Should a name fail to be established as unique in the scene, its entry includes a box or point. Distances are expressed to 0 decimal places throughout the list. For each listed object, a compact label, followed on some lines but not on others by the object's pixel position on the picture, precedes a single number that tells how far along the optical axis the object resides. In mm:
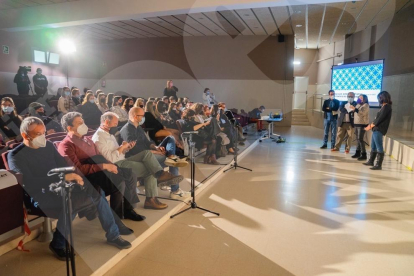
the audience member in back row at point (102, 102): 6759
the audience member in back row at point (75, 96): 8031
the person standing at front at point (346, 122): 7243
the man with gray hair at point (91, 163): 2779
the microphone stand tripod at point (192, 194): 3741
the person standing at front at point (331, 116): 7793
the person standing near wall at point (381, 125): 5754
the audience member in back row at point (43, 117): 5336
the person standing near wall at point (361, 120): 6719
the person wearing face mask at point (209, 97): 10695
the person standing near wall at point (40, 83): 10602
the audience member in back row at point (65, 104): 7438
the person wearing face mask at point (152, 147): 3646
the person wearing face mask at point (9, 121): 5020
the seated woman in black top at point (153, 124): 5073
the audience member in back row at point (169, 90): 10250
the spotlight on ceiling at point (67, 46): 12273
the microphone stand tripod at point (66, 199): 1938
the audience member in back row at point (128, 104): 6200
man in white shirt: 3166
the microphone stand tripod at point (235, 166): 5828
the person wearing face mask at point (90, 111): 6175
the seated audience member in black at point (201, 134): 5652
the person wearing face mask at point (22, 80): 10164
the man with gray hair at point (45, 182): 2465
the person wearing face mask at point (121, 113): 5414
